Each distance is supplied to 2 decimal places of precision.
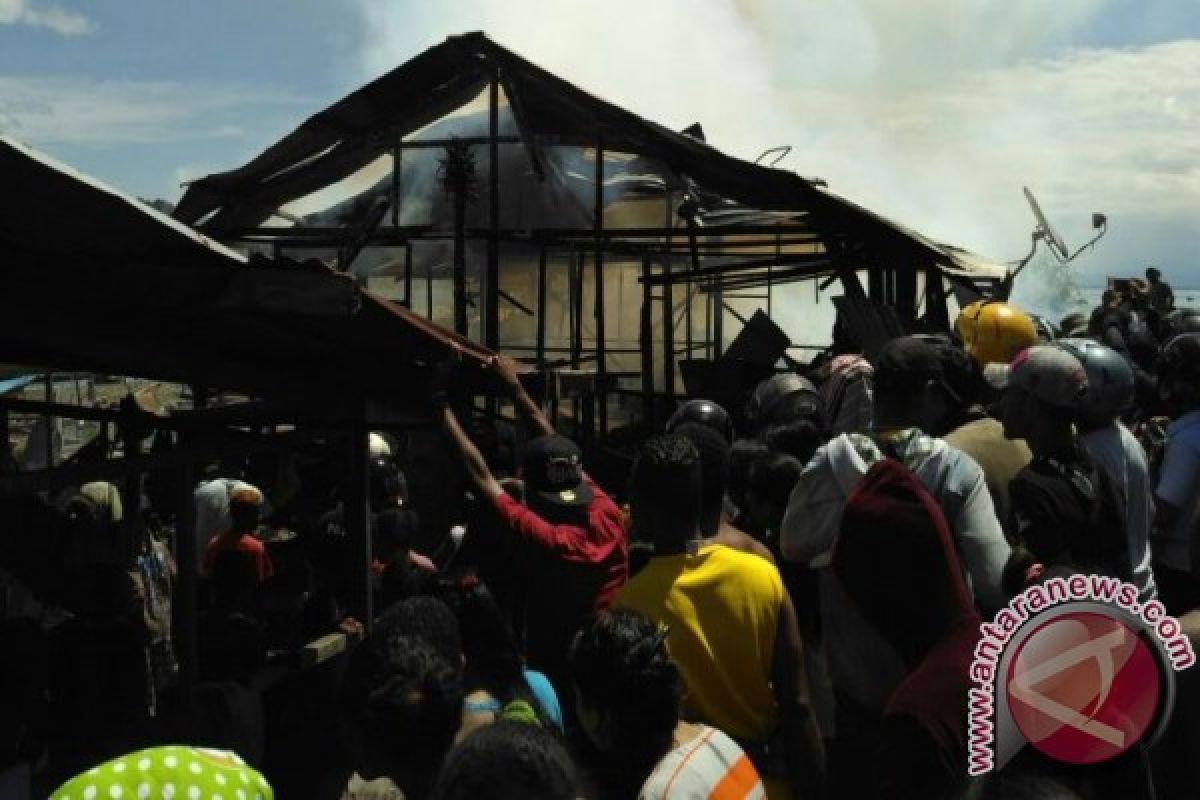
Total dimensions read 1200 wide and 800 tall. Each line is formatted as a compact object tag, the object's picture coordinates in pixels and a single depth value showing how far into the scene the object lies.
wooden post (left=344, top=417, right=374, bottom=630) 5.61
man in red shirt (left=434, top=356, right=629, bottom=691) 4.22
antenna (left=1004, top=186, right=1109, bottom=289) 16.81
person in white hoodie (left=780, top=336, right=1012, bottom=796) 3.67
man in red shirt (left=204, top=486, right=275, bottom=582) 6.51
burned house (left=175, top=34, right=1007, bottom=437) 10.45
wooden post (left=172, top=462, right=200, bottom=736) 4.85
